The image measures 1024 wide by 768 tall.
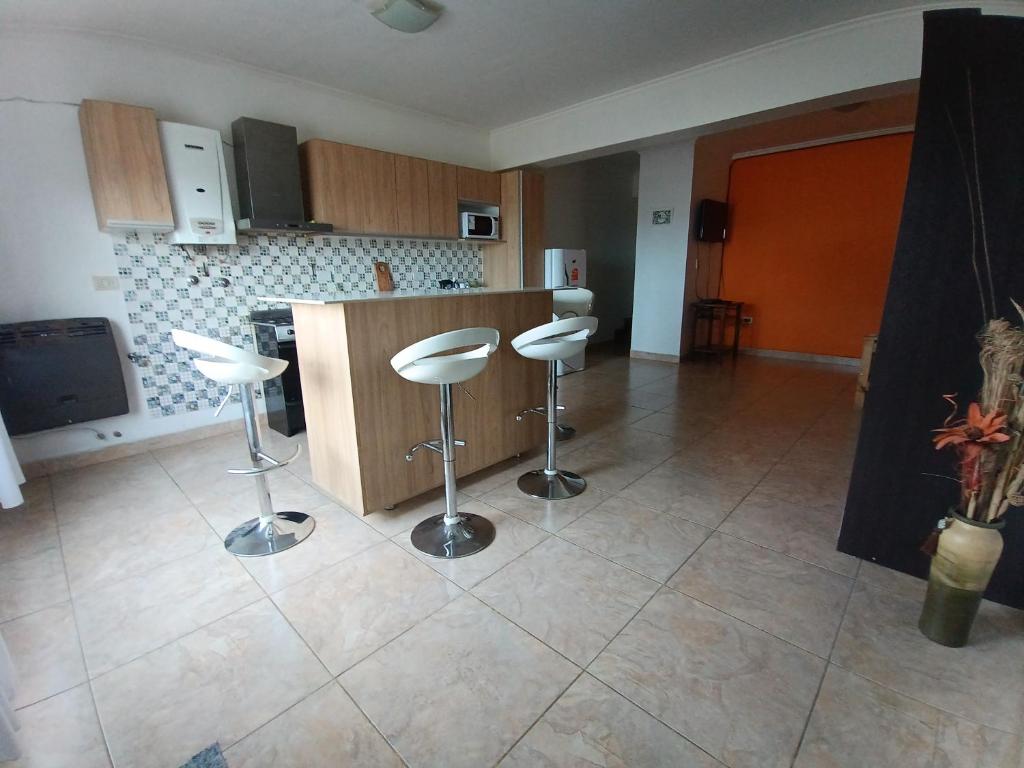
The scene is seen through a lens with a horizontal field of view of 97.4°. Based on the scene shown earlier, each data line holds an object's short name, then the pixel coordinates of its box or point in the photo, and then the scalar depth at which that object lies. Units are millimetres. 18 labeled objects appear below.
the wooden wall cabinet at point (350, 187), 3729
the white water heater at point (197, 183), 3070
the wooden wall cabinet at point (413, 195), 4250
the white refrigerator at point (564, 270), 5645
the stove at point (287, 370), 3498
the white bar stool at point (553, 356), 2371
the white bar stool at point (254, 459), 1898
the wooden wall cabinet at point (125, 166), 2803
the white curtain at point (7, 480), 2236
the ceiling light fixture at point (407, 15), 2648
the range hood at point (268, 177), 3340
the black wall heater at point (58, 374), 2738
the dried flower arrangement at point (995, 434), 1347
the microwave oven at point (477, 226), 4848
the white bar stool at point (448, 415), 1813
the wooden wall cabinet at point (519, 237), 5180
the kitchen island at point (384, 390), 2074
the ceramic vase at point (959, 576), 1453
